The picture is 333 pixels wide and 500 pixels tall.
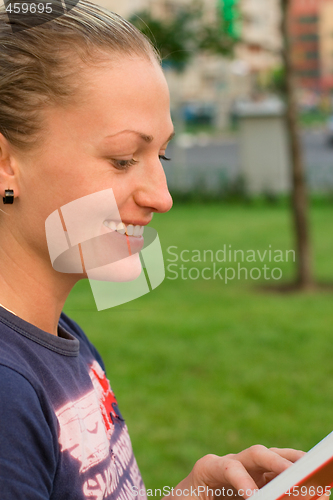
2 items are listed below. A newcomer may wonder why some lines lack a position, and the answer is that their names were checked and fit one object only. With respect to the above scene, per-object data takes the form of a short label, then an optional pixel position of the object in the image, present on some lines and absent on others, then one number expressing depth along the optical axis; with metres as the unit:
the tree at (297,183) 4.96
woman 0.75
